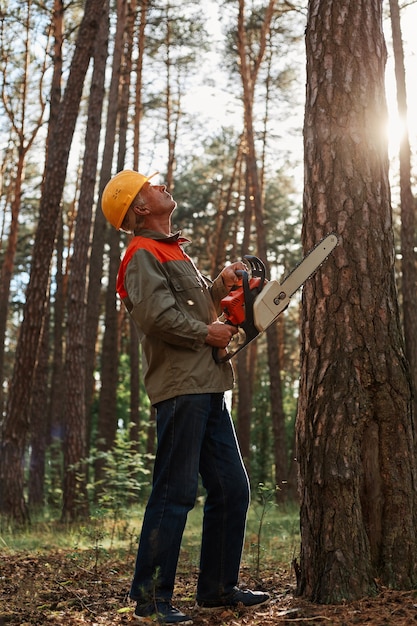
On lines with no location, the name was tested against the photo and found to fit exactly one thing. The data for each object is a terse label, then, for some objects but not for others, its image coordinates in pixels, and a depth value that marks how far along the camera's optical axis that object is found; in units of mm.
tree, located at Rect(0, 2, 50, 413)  17141
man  3672
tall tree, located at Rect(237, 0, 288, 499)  15094
